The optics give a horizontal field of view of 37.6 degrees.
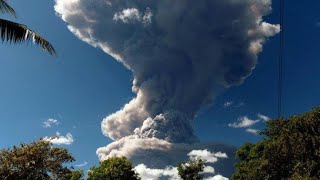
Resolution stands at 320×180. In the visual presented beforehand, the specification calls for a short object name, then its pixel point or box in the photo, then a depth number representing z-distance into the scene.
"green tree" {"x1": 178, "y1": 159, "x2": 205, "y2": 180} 71.62
